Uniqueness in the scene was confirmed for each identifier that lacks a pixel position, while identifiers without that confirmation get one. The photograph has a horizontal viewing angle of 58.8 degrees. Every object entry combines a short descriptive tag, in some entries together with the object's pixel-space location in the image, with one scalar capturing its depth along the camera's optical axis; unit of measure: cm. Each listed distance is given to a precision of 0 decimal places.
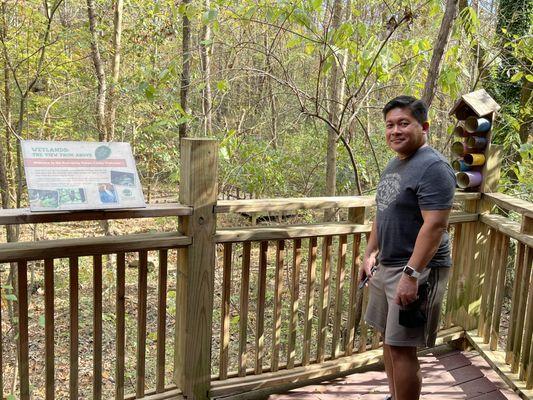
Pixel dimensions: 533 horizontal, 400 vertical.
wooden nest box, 297
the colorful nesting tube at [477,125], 297
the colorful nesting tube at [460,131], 309
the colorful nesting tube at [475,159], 304
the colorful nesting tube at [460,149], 309
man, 185
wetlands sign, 175
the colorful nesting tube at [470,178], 308
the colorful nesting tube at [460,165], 313
